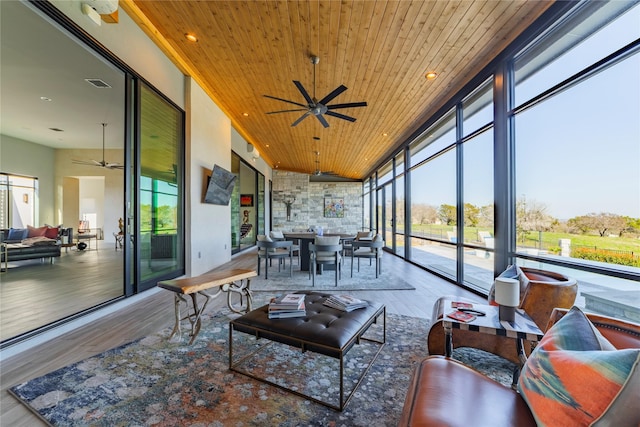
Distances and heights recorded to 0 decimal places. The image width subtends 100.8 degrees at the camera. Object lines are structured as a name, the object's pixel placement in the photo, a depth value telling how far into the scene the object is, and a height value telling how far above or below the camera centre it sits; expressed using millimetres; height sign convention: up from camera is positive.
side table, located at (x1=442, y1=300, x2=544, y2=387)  1536 -680
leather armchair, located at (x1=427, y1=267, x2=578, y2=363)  1951 -745
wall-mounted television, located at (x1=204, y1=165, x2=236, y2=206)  5051 +587
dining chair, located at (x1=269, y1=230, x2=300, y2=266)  5576 -441
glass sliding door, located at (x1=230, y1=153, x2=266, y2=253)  7746 +353
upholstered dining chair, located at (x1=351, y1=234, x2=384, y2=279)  4871 -660
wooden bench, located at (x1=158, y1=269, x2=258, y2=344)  2338 -642
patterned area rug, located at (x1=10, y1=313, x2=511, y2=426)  1465 -1117
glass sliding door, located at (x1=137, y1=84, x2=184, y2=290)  3594 +380
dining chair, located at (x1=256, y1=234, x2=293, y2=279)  4695 -553
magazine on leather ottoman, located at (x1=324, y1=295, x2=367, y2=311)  2049 -694
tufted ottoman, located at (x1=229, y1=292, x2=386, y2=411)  1579 -744
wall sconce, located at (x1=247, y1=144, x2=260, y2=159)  7383 +1833
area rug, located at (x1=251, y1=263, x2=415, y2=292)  4141 -1136
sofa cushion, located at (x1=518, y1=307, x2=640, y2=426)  699 -497
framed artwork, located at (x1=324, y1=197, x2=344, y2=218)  12484 +404
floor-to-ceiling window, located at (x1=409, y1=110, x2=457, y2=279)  4809 +372
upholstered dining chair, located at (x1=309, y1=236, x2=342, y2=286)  4309 -544
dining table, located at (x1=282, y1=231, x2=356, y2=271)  5395 -706
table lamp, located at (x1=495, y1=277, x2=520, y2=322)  1667 -517
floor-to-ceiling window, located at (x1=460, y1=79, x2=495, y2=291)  3764 +431
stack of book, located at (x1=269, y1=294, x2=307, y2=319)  1881 -672
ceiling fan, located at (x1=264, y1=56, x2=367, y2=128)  3405 +1551
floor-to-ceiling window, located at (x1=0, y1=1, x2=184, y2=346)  2959 +1201
